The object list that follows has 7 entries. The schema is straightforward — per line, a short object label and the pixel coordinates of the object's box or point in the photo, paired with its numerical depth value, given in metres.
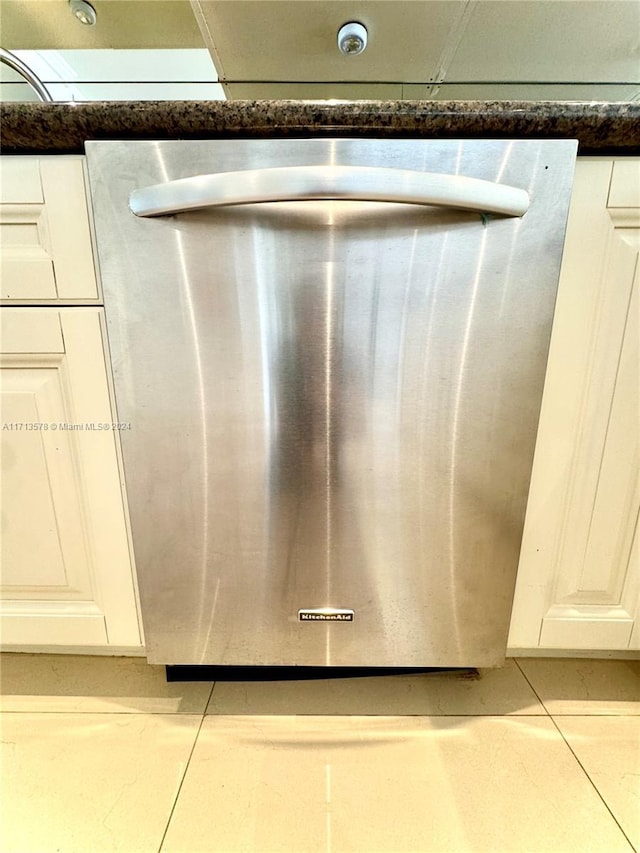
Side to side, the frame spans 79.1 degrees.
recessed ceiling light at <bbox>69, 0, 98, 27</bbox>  1.04
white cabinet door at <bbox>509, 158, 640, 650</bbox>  0.51
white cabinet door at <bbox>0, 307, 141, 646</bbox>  0.55
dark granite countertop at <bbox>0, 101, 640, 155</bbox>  0.46
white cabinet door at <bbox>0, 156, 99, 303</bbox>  0.50
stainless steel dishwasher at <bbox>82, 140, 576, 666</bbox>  0.48
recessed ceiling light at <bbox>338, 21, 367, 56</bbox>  1.03
